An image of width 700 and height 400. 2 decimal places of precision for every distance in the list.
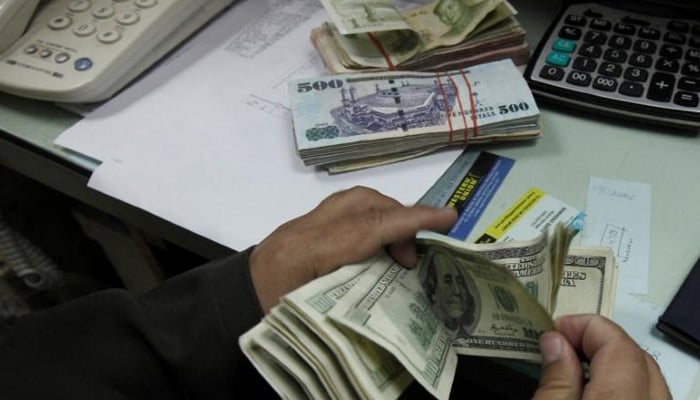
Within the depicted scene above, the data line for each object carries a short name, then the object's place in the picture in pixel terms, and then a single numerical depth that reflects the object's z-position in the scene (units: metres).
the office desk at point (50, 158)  0.62
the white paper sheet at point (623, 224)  0.49
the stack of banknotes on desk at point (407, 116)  0.59
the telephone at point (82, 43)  0.69
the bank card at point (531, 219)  0.52
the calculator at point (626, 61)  0.58
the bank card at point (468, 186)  0.54
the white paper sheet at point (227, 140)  0.58
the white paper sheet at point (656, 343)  0.42
